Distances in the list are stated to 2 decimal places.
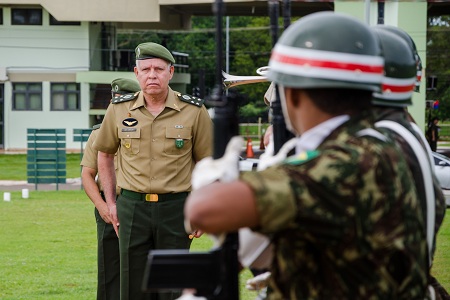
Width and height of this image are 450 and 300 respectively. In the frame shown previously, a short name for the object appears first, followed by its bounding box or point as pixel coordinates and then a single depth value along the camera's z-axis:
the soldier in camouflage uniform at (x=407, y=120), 4.22
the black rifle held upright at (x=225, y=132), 3.88
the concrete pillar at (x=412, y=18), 43.77
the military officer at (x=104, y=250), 10.36
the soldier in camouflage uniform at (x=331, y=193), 3.26
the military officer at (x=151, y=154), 9.09
